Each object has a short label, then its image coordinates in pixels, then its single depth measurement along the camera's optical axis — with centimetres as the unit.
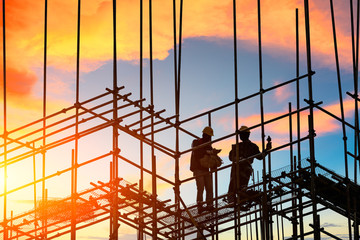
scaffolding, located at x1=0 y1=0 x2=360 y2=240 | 1293
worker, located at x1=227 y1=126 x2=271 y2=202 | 1387
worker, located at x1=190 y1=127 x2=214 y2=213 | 1447
